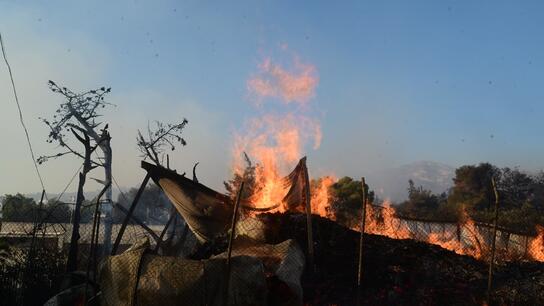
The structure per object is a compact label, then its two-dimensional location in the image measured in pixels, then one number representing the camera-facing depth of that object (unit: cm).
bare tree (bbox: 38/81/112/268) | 2244
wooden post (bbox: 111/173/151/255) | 871
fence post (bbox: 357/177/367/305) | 691
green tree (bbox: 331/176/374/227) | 2793
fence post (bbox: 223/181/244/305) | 655
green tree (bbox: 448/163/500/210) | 4324
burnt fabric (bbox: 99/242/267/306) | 654
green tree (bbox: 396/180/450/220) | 4326
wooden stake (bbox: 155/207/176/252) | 944
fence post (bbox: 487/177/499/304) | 638
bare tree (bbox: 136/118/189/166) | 2444
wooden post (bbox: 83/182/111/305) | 773
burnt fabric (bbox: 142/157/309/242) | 1060
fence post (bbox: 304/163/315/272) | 836
